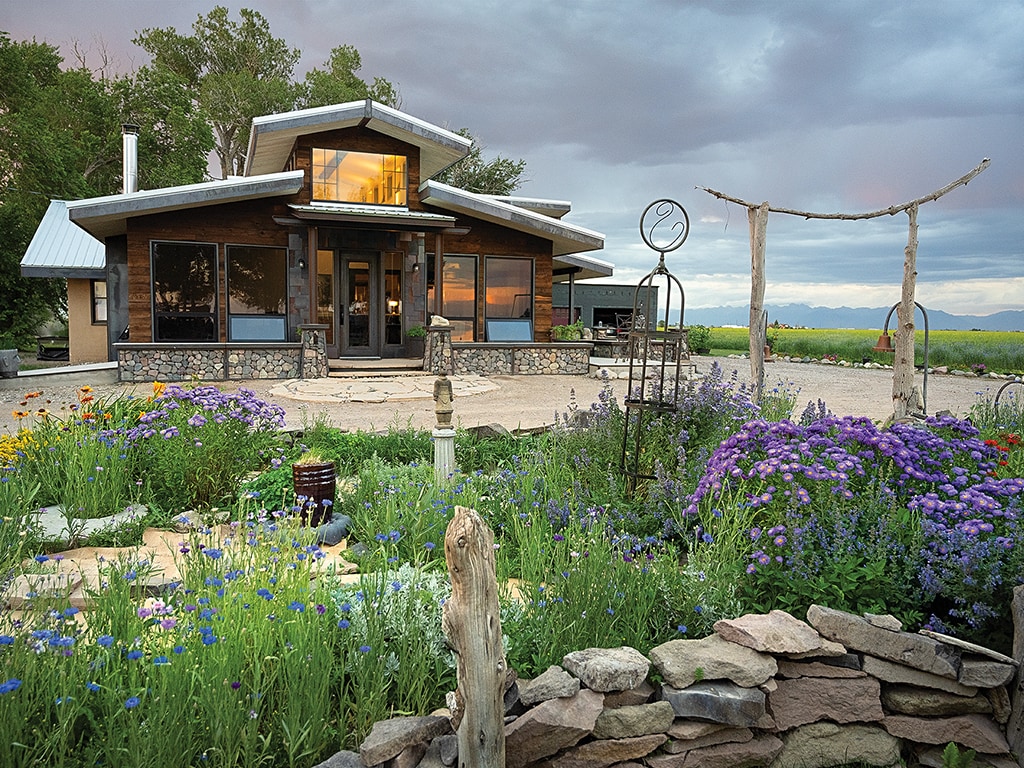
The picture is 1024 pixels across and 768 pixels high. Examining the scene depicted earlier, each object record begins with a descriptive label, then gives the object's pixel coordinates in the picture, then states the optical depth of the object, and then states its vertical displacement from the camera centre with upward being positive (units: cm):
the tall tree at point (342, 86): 3059 +1118
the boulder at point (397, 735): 222 -131
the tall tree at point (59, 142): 2281 +678
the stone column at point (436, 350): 1541 -36
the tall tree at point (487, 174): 3209 +733
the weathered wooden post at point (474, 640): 222 -97
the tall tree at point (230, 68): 3009 +1191
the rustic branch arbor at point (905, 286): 777 +65
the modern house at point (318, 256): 1457 +176
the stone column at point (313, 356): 1456 -50
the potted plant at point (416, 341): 1636 -18
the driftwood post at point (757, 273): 869 +82
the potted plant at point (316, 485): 457 -100
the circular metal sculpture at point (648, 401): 457 -41
